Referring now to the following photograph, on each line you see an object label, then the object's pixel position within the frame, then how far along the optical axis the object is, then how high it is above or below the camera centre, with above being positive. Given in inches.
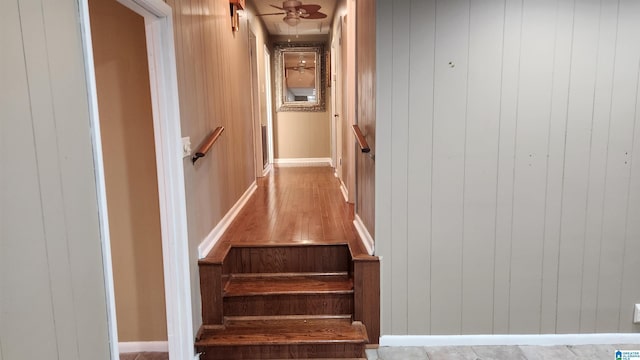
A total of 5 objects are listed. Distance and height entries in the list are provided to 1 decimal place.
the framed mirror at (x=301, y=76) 300.2 +32.4
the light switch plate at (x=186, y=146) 89.7 -4.8
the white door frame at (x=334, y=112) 247.3 +5.2
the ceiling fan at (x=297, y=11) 191.9 +52.6
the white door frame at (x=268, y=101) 273.6 +13.9
